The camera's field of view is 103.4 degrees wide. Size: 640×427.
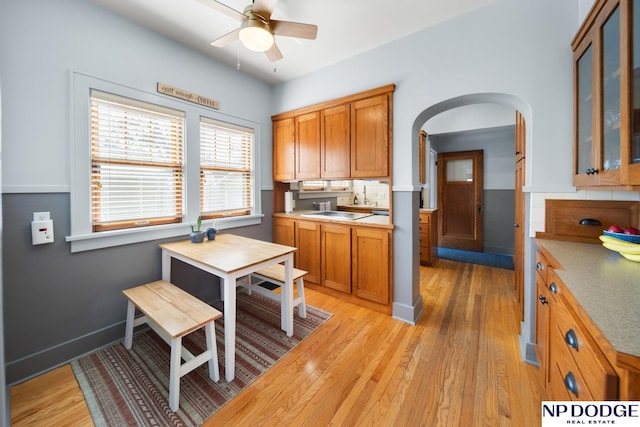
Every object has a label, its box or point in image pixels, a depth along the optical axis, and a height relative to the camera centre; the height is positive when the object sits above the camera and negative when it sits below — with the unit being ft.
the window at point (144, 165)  6.73 +1.47
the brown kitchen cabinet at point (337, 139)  8.69 +2.80
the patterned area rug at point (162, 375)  5.08 -3.95
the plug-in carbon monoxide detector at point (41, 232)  6.01 -0.51
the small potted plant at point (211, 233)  8.98 -0.81
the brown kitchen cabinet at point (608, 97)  3.82 +2.01
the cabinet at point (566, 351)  2.47 -1.77
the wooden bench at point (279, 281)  8.18 -2.29
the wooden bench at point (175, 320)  5.14 -2.40
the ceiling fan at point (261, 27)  5.57 +4.41
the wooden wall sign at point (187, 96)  8.20 +4.00
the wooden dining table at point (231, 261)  5.90 -1.32
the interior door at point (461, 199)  16.90 +0.77
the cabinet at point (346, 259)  8.85 -1.90
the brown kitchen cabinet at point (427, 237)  13.74 -1.49
